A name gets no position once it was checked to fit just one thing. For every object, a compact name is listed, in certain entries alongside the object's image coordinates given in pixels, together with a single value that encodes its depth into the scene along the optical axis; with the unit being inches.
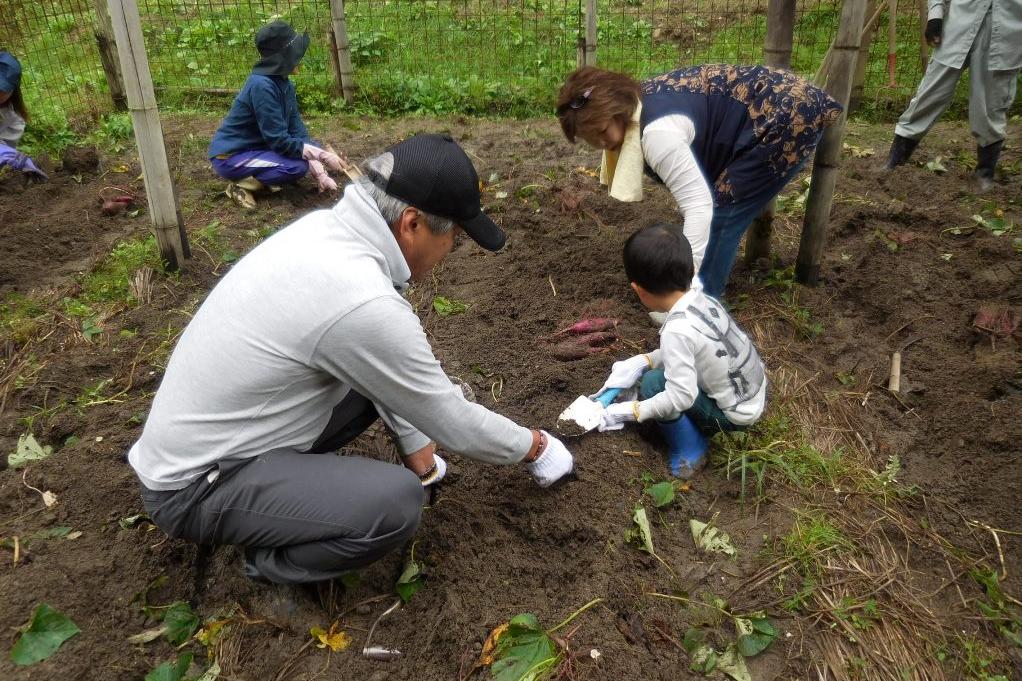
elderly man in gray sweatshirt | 73.2
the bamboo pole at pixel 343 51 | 280.4
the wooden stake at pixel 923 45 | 246.7
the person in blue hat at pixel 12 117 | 220.4
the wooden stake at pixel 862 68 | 250.7
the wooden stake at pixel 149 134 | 143.6
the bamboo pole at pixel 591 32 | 260.8
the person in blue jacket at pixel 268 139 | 200.7
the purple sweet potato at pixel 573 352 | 135.0
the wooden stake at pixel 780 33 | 141.2
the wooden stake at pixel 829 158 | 129.9
